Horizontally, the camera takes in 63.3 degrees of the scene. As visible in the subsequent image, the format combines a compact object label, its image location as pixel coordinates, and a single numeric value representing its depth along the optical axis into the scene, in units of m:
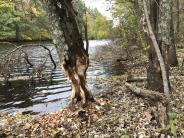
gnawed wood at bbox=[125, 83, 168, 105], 3.68
